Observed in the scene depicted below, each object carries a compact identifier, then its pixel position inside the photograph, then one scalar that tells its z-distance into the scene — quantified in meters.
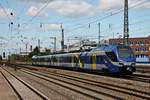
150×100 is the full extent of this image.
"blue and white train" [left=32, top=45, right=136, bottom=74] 34.41
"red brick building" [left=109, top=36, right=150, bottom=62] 126.76
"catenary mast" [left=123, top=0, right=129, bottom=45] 45.35
